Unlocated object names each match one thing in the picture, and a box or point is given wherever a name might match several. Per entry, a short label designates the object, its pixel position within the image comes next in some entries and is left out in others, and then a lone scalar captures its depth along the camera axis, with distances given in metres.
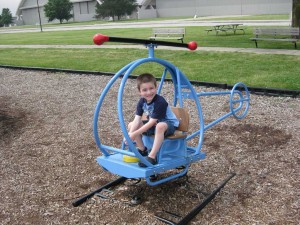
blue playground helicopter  3.77
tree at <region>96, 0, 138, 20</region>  54.66
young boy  3.89
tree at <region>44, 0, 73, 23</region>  59.91
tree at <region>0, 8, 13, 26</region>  78.75
